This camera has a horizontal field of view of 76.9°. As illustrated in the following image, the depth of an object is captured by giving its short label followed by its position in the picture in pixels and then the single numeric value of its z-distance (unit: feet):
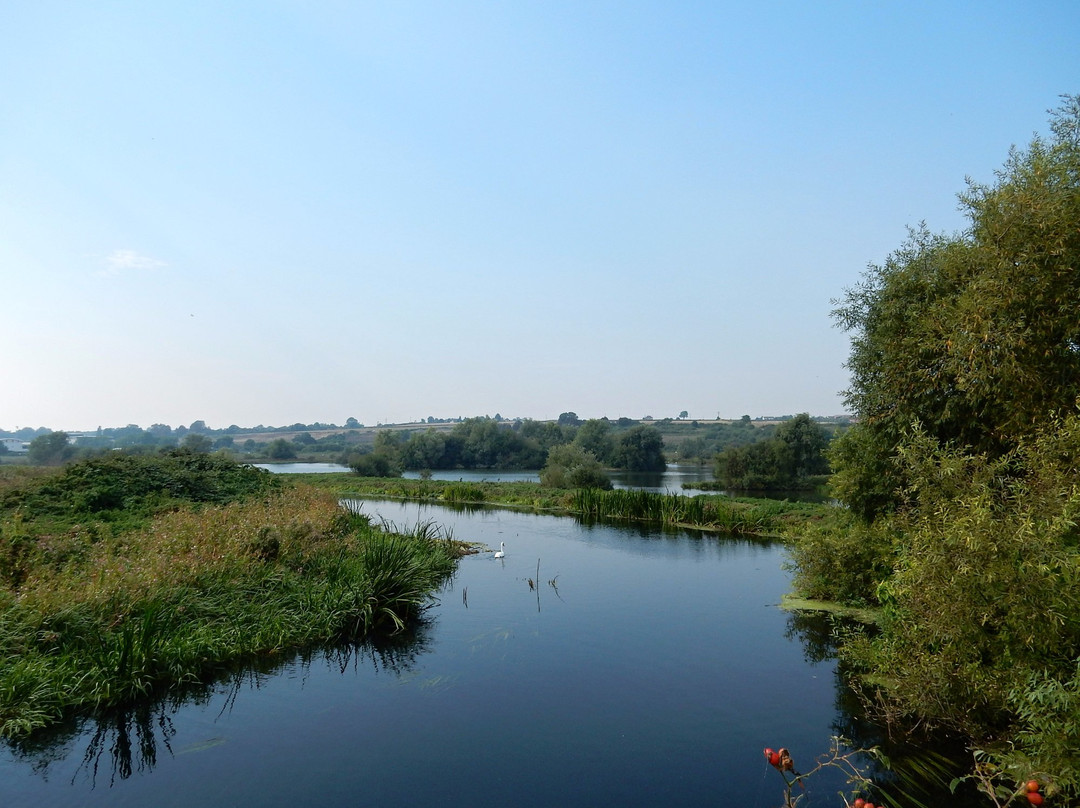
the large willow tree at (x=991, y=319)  24.84
